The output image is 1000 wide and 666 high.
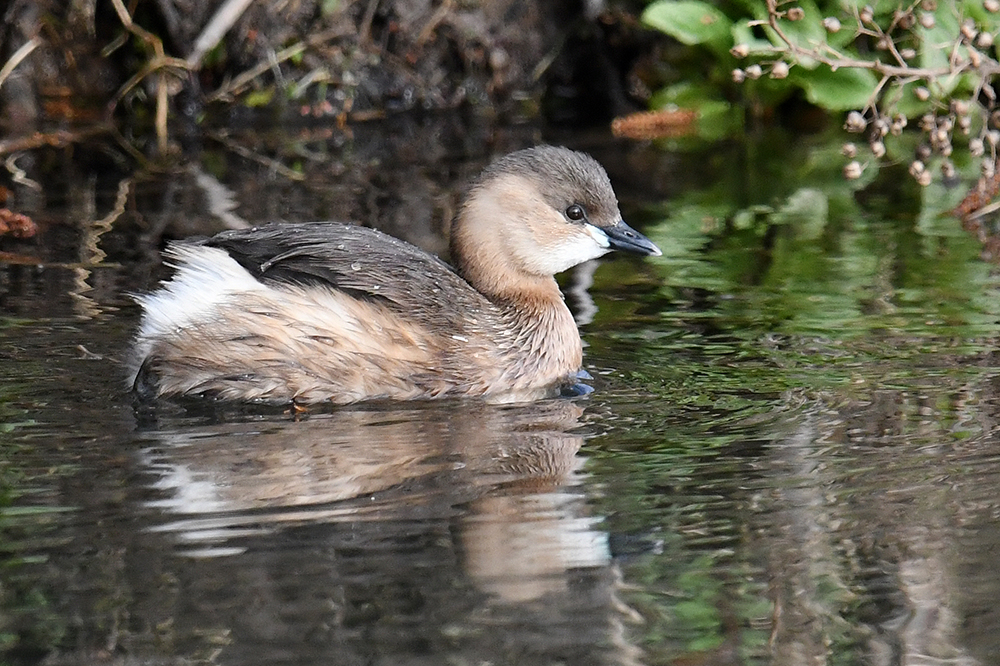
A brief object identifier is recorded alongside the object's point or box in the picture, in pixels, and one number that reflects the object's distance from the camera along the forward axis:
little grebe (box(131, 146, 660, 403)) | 9.32
